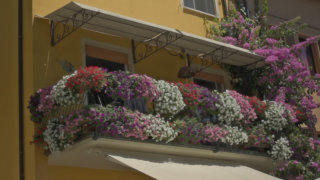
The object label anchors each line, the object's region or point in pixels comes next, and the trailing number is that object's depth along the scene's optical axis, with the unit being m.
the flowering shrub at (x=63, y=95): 10.51
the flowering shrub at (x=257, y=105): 13.98
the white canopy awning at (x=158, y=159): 10.48
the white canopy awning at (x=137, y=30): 11.35
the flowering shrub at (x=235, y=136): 12.79
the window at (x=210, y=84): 15.35
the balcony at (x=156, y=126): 10.43
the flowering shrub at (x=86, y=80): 10.38
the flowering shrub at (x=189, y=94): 12.39
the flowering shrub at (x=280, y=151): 13.80
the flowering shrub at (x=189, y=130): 11.81
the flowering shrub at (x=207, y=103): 12.77
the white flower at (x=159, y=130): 11.04
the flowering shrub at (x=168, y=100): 11.70
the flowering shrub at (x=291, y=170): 13.97
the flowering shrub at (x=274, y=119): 14.01
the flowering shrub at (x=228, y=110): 12.96
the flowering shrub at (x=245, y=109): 13.46
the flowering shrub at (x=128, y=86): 10.88
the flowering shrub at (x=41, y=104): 10.57
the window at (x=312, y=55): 19.42
